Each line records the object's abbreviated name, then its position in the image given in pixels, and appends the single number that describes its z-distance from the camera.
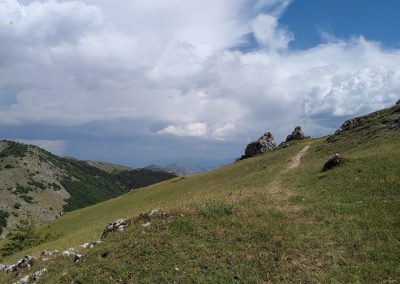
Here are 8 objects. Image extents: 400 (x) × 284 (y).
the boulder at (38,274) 22.62
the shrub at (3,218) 153.62
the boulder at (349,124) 68.47
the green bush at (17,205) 172.65
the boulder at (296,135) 95.96
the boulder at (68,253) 24.89
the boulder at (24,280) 22.76
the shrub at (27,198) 182.25
